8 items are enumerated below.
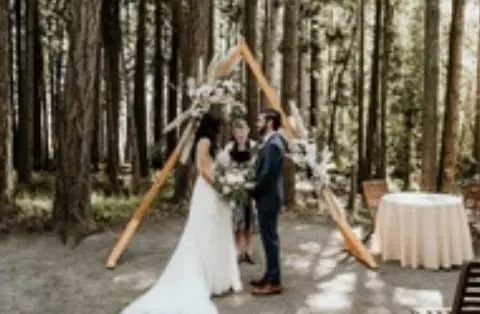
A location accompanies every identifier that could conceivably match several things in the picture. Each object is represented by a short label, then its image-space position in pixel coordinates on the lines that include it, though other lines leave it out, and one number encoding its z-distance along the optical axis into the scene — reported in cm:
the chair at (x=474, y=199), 1241
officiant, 961
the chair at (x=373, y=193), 1191
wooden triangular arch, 1055
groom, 872
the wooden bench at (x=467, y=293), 534
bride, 859
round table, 1032
